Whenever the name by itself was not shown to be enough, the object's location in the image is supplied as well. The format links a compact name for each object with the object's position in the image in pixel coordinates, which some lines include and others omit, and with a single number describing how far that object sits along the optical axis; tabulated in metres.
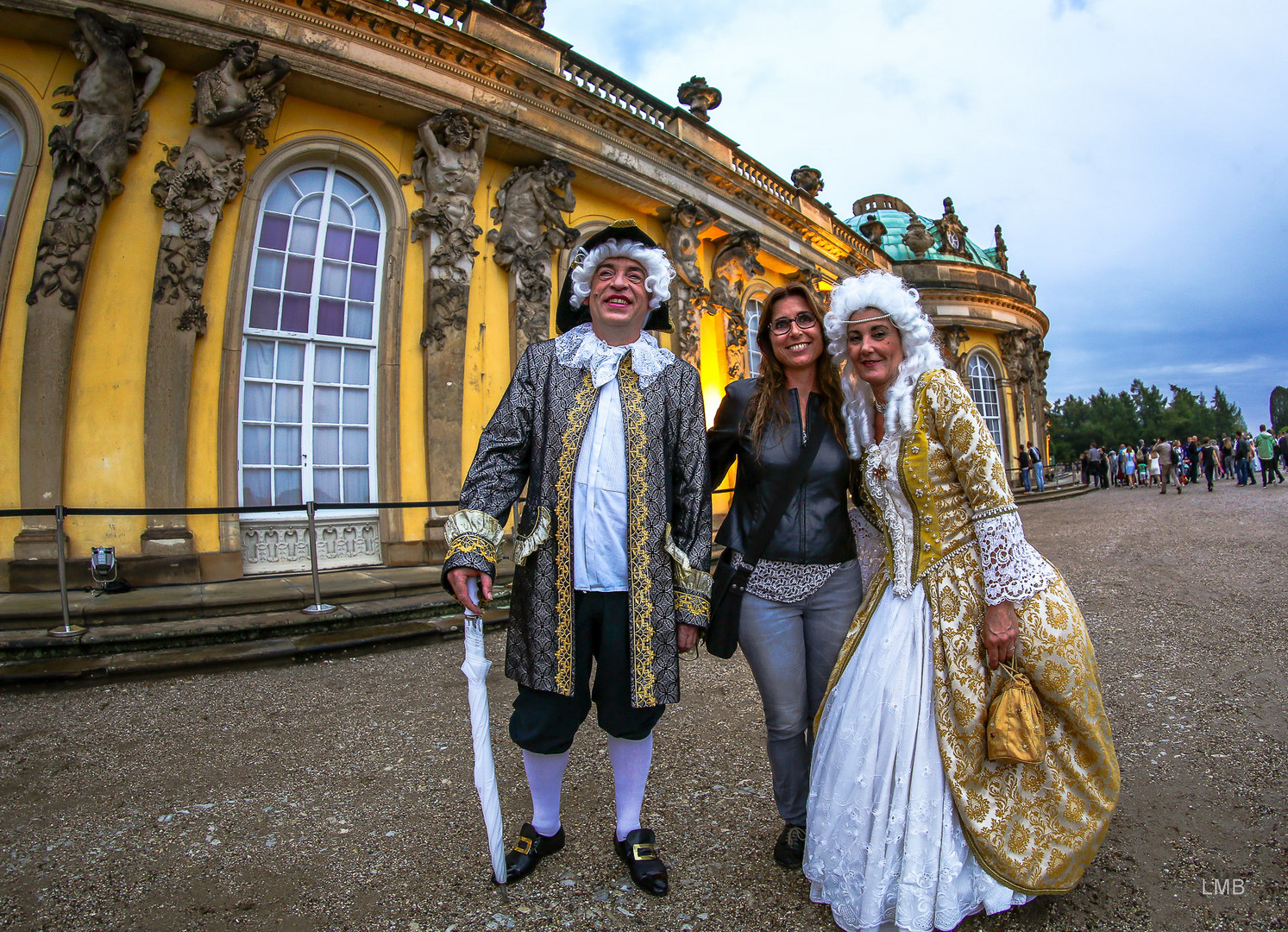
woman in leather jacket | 2.18
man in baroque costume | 2.12
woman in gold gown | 1.82
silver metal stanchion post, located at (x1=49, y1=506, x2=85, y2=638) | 4.74
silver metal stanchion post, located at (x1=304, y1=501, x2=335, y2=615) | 5.57
